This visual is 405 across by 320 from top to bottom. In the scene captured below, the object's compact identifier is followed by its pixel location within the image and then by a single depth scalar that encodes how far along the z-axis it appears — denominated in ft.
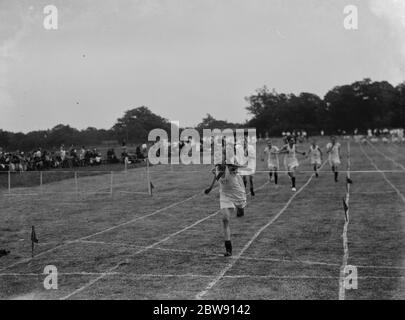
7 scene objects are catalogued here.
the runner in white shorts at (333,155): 90.84
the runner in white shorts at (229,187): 38.37
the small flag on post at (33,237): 38.24
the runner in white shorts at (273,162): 86.41
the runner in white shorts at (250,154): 67.25
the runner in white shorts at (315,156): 99.58
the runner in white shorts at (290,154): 81.71
